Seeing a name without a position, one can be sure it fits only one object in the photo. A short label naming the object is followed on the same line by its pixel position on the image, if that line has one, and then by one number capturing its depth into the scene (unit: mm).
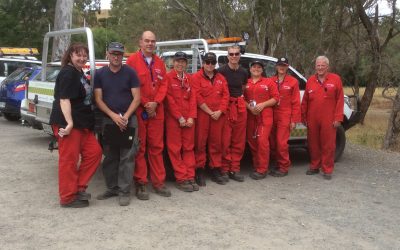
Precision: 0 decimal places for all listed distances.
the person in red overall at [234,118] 6555
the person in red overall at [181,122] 6020
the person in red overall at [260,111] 6805
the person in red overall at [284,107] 6973
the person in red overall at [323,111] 7047
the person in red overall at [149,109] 5711
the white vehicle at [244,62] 7055
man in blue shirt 5426
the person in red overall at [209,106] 6258
